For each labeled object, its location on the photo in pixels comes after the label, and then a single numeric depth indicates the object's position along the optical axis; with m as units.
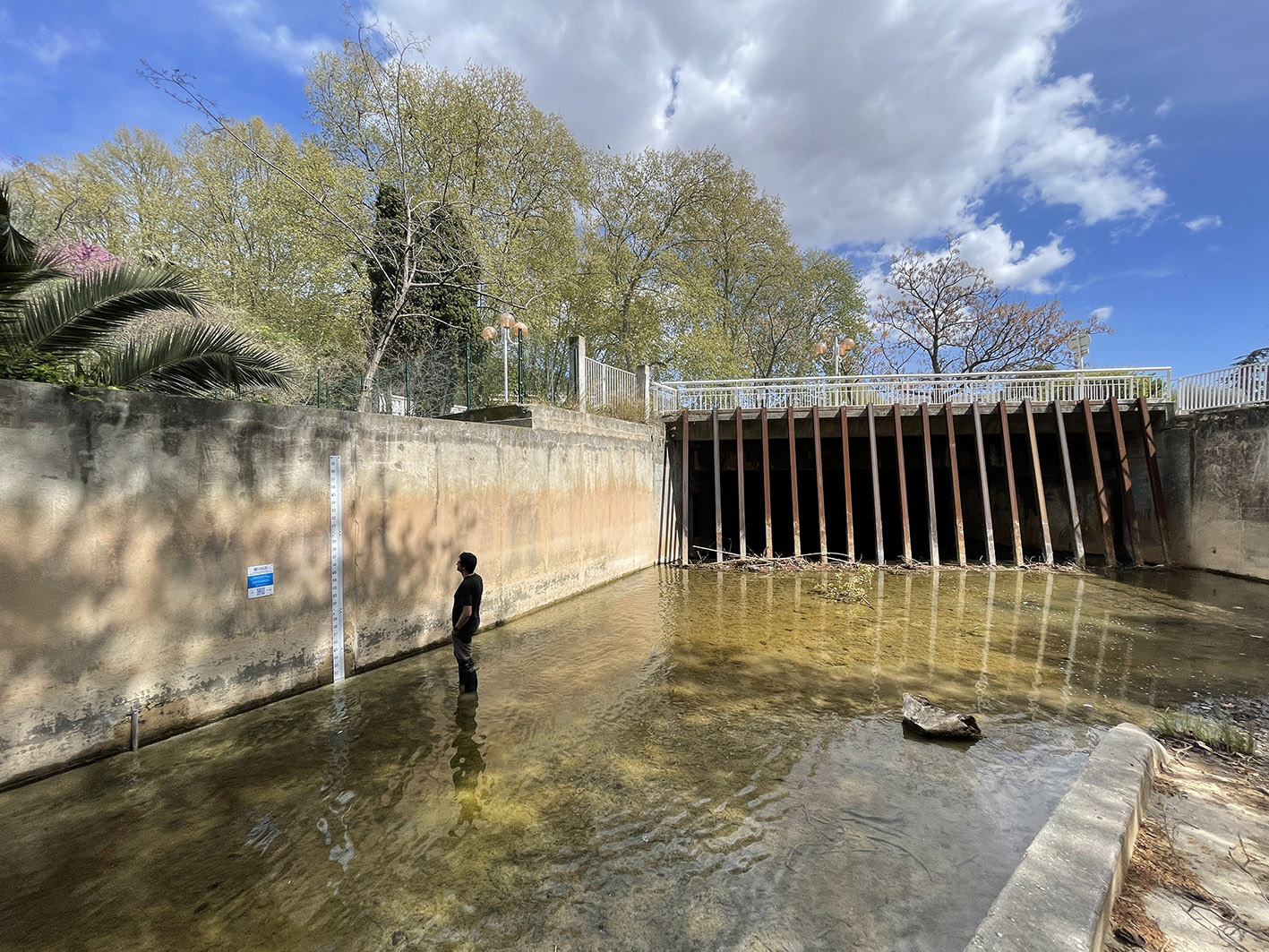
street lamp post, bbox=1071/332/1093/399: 14.08
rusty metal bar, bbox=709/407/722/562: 13.25
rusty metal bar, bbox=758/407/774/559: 13.02
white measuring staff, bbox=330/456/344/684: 5.52
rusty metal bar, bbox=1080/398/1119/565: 12.38
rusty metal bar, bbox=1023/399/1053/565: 12.28
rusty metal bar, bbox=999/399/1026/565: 12.38
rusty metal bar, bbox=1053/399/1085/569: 12.30
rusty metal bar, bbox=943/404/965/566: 12.59
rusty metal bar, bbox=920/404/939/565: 12.49
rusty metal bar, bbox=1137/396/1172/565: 12.23
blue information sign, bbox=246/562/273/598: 4.82
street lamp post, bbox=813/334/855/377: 16.52
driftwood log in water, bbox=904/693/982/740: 4.44
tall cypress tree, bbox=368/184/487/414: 11.39
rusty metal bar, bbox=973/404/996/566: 12.41
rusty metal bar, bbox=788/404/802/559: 12.94
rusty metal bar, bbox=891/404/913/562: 12.71
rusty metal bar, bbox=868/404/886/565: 12.68
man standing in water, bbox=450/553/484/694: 5.08
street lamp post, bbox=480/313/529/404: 10.27
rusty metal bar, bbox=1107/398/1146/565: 12.23
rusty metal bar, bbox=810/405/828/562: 12.74
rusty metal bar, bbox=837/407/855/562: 12.83
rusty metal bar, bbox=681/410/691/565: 13.55
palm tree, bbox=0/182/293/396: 3.98
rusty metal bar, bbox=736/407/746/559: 13.26
